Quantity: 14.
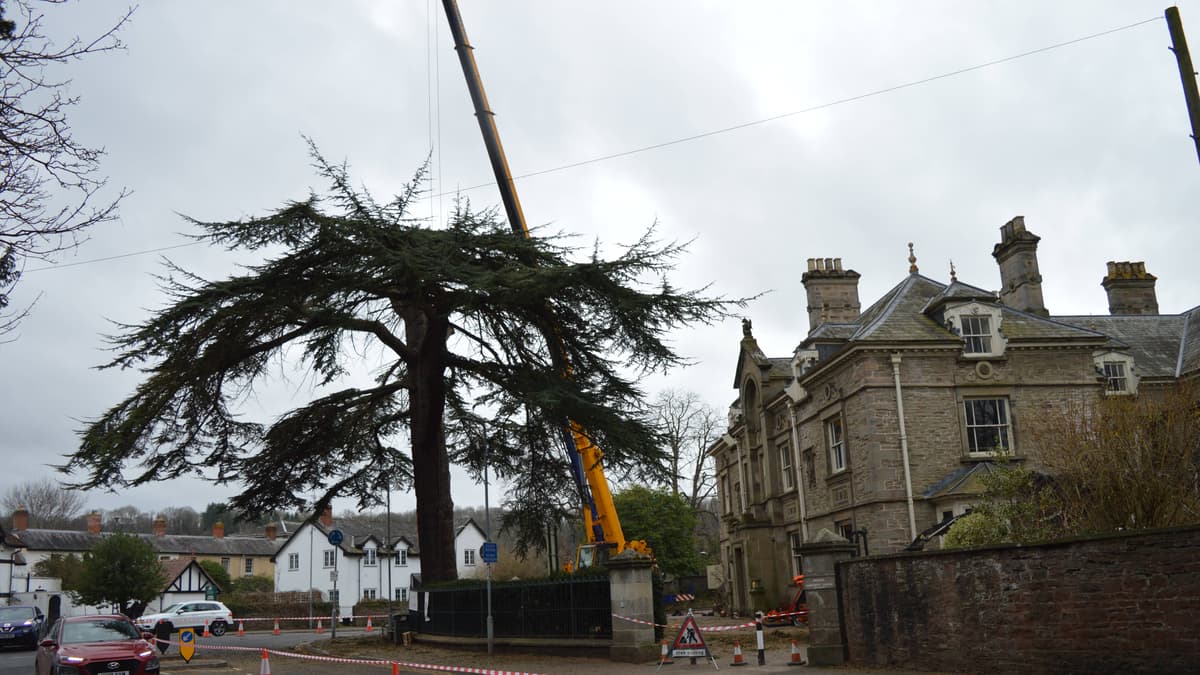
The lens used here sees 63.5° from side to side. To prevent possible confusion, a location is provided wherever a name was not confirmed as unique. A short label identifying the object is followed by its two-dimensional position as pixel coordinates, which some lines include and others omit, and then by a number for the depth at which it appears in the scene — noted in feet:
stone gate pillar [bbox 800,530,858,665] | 54.34
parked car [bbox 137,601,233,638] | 121.29
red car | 48.16
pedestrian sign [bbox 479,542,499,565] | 71.10
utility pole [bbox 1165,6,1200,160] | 34.96
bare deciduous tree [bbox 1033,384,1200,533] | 50.39
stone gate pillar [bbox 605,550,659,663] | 59.93
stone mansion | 89.25
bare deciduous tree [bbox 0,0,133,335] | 31.50
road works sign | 55.31
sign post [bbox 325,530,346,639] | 86.45
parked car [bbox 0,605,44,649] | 96.84
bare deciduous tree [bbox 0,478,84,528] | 286.46
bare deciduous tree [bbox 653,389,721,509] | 205.36
